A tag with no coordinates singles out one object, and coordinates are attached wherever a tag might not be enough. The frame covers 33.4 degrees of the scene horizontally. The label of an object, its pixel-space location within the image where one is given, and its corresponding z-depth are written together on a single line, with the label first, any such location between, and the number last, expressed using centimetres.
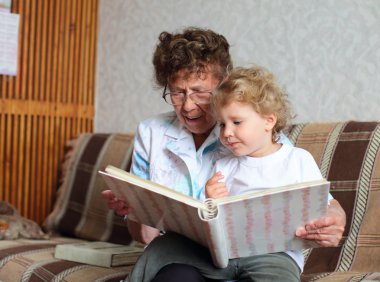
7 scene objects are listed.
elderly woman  155
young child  155
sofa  194
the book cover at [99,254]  215
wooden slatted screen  335
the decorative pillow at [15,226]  281
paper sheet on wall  328
